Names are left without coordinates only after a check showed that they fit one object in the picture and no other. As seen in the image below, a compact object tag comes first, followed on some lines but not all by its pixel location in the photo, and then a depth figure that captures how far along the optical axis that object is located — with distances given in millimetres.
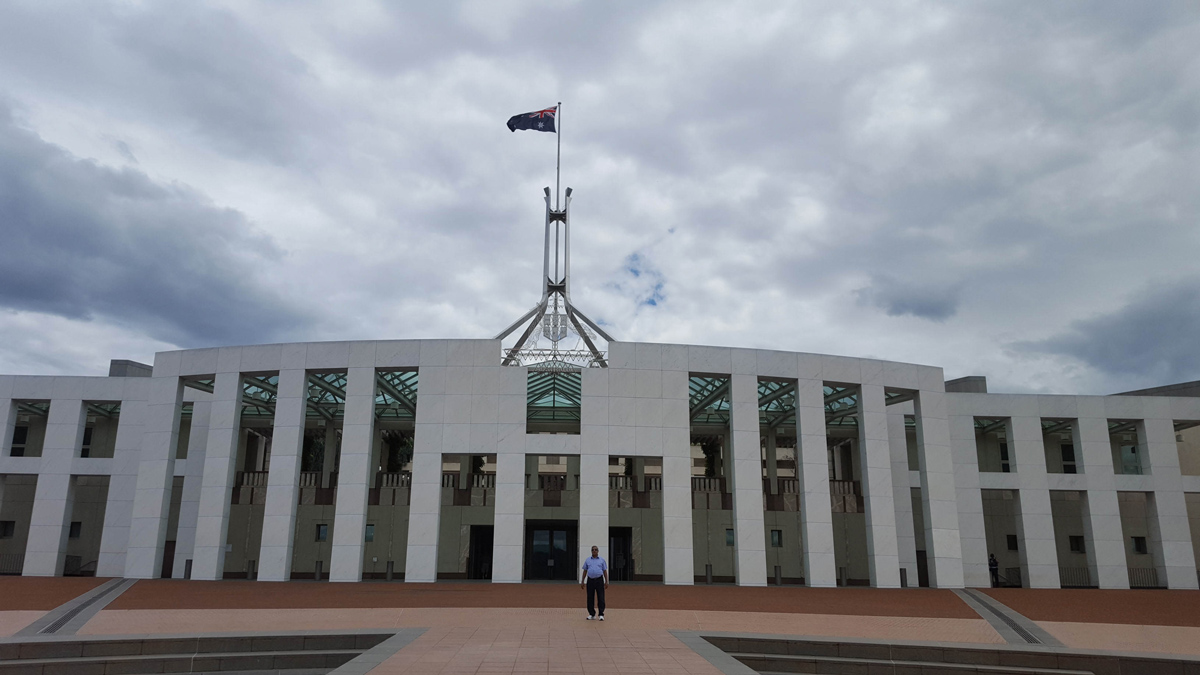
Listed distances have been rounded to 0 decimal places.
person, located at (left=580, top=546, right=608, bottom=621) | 17156
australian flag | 32312
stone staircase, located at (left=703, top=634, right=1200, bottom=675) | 14820
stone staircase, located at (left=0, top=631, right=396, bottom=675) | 14188
